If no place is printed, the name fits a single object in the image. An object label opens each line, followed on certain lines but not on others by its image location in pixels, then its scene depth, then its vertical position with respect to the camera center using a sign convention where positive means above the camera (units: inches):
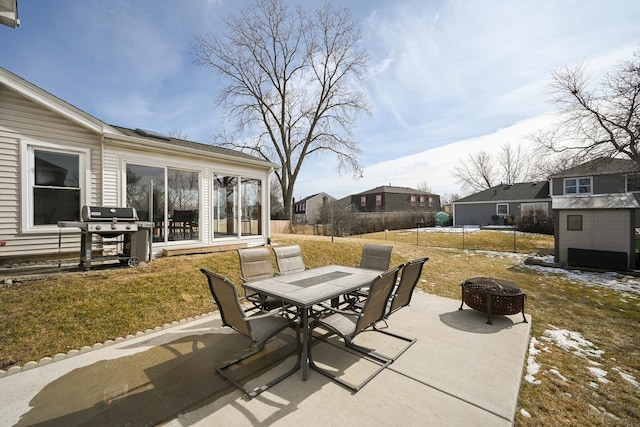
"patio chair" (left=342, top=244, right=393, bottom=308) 191.2 -32.0
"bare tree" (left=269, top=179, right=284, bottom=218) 1139.8 +85.3
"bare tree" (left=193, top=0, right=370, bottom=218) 703.7 +405.3
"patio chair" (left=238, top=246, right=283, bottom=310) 151.7 -33.7
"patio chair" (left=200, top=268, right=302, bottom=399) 96.3 -47.1
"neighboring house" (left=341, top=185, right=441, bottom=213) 1311.5 +78.4
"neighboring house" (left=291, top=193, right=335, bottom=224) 1530.5 +58.7
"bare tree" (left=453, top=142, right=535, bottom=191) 1320.1 +237.1
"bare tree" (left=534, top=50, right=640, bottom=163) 441.7 +185.7
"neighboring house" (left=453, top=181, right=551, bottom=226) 914.1 +40.3
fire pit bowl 155.6 -50.6
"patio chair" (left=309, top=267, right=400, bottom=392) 103.7 -47.8
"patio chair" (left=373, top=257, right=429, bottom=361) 125.0 -38.4
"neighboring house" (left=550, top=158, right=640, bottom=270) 333.1 -22.4
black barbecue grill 203.0 -13.7
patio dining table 109.7 -37.3
